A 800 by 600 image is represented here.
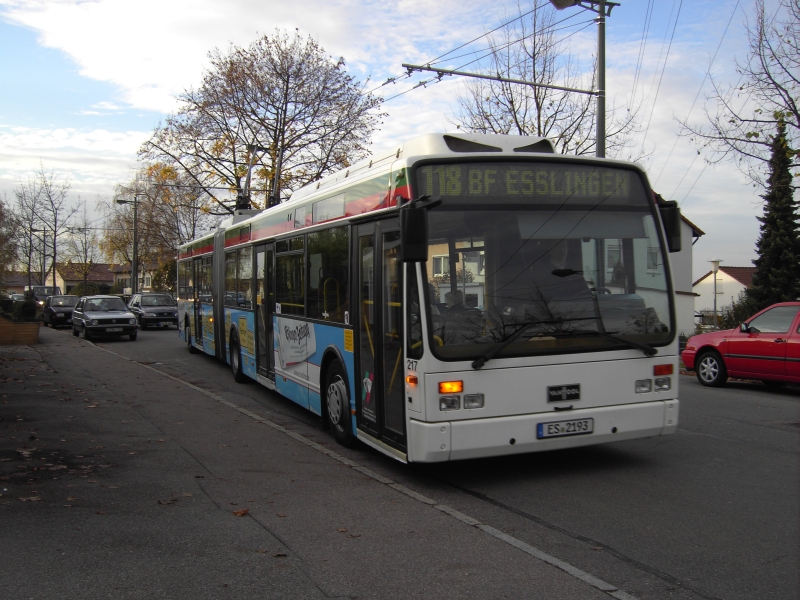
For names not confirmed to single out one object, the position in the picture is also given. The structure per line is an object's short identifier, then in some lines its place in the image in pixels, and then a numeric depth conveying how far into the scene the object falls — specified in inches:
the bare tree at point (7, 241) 1485.4
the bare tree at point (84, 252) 2610.7
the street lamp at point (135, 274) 1908.5
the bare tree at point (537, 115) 1005.8
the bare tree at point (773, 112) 781.3
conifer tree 1572.3
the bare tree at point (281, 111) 1449.3
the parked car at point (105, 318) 1049.5
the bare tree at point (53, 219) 2113.7
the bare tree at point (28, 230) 2057.5
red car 473.4
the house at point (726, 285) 2938.0
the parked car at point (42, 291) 2347.3
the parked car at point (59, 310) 1438.2
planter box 966.4
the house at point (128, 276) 3425.7
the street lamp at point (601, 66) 613.6
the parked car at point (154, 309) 1311.5
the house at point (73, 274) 2839.6
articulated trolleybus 237.8
